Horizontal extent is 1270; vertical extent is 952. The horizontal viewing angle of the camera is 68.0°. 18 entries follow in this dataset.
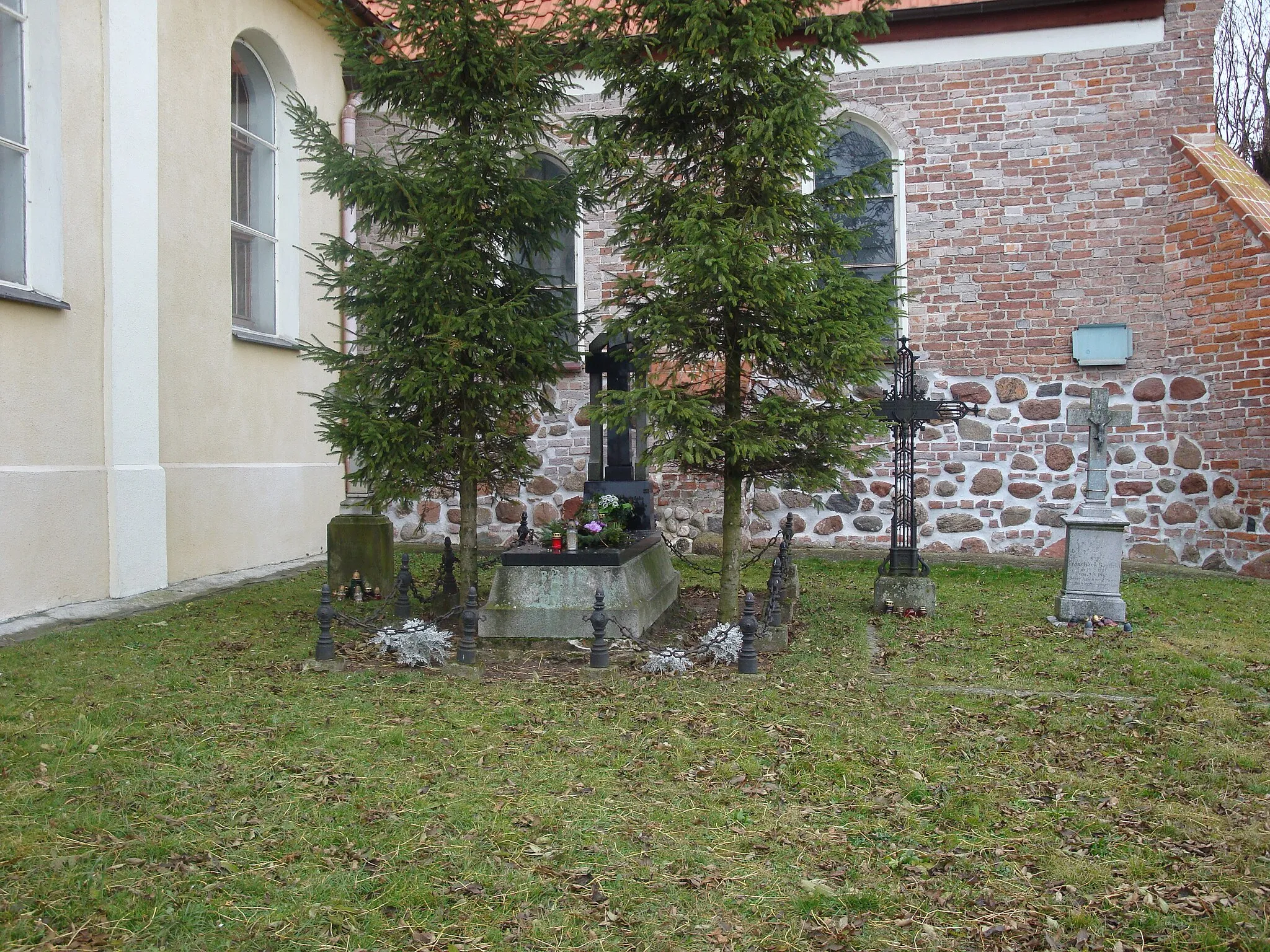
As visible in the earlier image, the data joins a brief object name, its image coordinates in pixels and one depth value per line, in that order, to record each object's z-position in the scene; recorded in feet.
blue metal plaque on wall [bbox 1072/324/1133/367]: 35.60
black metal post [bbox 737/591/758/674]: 19.71
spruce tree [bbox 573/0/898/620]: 20.24
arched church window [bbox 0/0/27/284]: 24.14
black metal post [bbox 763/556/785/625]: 22.63
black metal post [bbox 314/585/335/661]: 19.89
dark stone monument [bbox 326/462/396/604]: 28.25
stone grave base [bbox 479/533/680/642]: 21.29
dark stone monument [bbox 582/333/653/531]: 24.88
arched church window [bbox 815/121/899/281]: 38.19
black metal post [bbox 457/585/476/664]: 19.76
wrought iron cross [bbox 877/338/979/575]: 26.14
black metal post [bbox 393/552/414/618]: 23.31
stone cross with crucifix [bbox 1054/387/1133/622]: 24.70
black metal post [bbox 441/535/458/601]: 25.55
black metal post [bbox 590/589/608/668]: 19.79
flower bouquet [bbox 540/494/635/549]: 21.95
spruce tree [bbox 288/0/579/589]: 22.44
